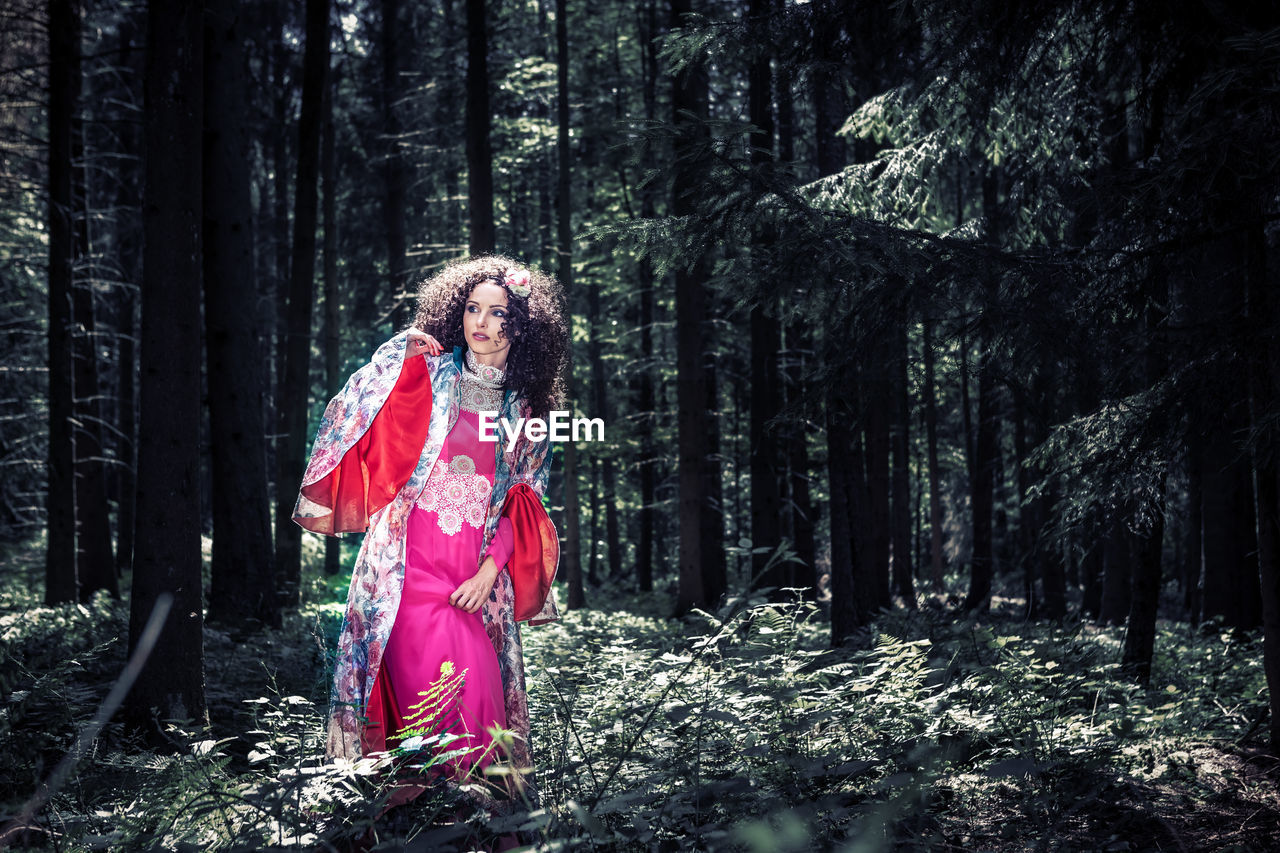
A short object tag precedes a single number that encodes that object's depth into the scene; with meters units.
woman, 4.28
